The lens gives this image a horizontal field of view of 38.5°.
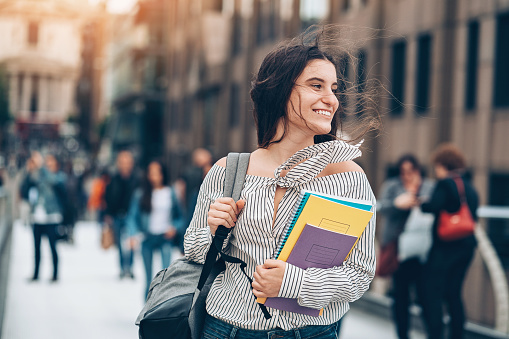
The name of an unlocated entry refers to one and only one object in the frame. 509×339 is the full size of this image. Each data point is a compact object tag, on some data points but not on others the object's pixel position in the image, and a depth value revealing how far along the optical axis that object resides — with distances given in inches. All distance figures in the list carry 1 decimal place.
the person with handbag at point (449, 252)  241.0
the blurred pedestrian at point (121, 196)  472.4
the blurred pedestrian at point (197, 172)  369.1
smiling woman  93.4
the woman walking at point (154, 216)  354.6
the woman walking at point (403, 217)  264.2
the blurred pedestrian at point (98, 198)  695.4
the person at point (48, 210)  418.3
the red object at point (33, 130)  4581.7
